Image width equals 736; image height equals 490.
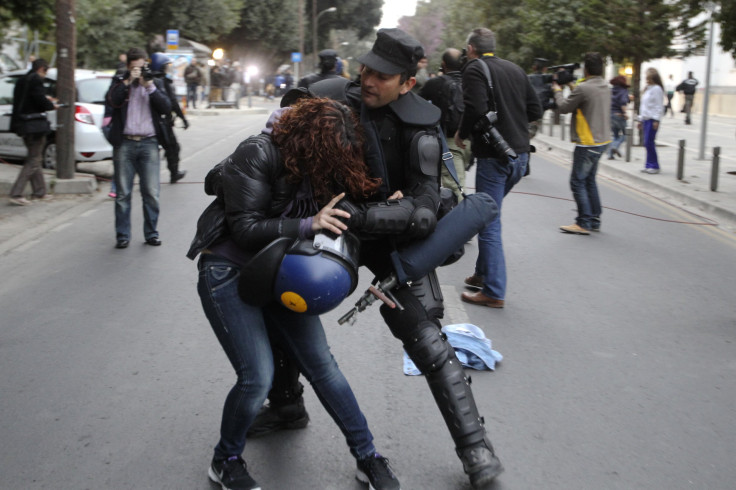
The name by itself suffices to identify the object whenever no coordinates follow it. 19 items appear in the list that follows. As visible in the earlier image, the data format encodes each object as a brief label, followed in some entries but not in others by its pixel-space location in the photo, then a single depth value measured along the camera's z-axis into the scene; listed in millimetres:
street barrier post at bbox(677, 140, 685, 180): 13680
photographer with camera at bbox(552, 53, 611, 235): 8805
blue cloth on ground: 4746
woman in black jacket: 2881
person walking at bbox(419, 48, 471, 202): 7195
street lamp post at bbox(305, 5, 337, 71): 58234
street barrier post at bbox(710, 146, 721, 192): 12023
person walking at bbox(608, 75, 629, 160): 16875
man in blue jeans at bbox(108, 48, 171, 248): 7848
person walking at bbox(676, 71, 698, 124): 29625
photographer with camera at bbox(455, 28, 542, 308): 5941
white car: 12641
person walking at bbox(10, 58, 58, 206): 10180
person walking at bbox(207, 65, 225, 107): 33719
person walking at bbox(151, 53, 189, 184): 8320
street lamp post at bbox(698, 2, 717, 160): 14555
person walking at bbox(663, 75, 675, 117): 35106
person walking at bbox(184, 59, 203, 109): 31531
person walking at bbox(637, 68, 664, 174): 15000
